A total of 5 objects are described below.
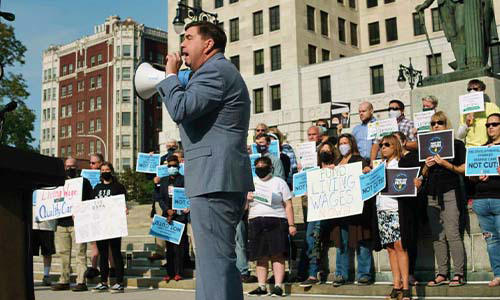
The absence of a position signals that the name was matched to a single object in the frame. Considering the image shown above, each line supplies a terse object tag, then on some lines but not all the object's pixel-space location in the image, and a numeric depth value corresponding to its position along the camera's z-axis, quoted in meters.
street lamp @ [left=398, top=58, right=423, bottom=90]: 34.64
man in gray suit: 4.48
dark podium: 3.66
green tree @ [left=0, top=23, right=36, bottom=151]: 39.47
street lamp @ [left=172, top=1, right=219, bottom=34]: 21.39
